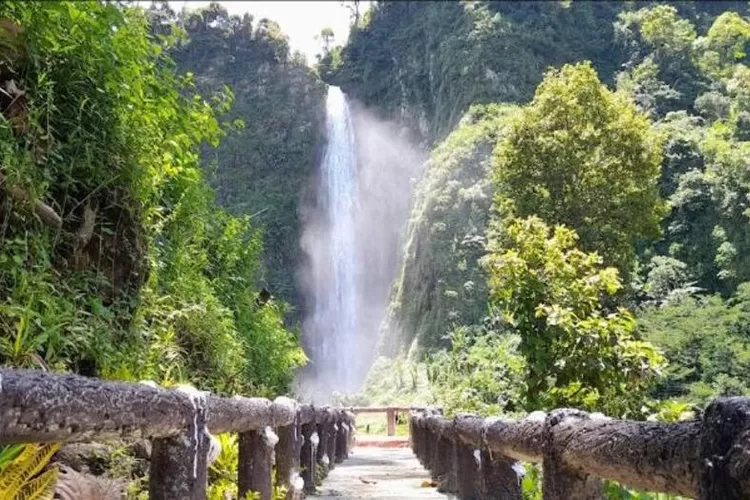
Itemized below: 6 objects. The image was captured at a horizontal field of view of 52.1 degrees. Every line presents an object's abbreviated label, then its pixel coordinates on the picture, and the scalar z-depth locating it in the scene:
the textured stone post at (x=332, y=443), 9.08
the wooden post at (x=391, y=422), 21.20
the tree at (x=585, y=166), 17.14
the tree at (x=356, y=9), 57.44
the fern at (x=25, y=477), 1.75
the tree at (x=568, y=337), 5.36
